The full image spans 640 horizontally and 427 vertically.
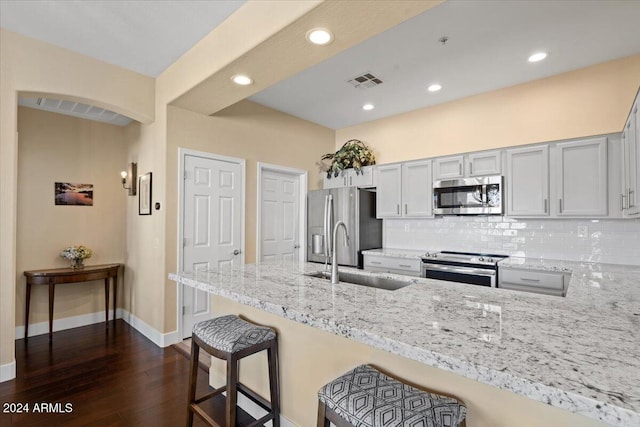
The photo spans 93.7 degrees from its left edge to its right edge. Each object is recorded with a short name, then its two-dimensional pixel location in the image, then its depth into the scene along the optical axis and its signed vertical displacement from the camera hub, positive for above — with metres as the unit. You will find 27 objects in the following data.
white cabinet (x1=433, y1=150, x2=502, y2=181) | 3.42 +0.60
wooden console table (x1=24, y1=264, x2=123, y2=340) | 3.38 -0.74
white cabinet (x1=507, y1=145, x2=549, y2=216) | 3.12 +0.37
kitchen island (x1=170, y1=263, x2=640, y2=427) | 0.70 -0.39
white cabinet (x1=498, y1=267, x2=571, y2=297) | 2.77 -0.62
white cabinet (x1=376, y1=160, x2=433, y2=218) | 3.92 +0.34
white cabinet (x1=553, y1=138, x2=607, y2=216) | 2.82 +0.37
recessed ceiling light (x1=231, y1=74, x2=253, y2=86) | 2.63 +1.21
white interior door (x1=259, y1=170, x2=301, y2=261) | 4.24 -0.02
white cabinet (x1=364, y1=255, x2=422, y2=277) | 3.63 -0.63
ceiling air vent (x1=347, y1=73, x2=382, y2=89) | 3.30 +1.53
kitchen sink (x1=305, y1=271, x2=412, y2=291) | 2.00 -0.46
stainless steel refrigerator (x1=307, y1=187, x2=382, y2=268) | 4.20 -0.06
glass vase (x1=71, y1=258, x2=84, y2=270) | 3.71 -0.62
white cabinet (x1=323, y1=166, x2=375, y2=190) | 4.45 +0.56
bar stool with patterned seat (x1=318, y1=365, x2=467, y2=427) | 0.99 -0.66
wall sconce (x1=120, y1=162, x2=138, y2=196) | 3.92 +0.49
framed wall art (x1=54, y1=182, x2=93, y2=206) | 3.81 +0.26
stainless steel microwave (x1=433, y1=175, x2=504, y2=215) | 3.38 +0.23
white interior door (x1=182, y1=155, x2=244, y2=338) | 3.44 -0.07
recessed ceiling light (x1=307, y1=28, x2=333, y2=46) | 1.98 +1.21
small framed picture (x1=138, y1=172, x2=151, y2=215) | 3.55 +0.25
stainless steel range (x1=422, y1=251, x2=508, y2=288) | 3.10 -0.57
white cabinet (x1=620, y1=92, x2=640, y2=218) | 2.13 +0.40
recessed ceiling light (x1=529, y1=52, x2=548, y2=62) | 2.84 +1.53
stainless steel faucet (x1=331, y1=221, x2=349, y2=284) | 1.77 -0.30
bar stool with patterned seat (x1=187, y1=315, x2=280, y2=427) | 1.59 -0.75
